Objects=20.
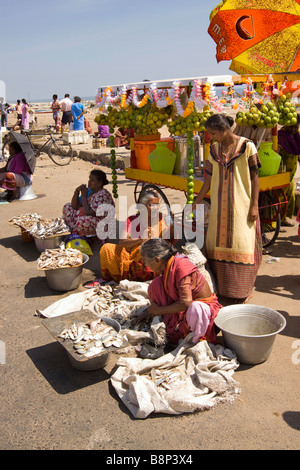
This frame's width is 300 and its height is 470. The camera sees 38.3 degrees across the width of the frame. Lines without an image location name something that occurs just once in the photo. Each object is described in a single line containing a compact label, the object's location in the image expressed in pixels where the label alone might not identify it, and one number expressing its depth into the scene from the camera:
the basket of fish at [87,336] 3.11
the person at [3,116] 18.39
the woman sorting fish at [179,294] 3.32
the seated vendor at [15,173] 8.56
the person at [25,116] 17.18
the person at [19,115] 19.18
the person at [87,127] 18.36
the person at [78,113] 15.77
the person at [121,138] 14.33
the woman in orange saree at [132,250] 4.76
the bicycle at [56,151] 13.51
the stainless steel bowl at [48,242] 5.66
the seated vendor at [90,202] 5.89
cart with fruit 4.68
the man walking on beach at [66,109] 17.75
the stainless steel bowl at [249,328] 3.22
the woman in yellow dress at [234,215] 4.13
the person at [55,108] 20.18
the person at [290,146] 6.05
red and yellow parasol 5.87
